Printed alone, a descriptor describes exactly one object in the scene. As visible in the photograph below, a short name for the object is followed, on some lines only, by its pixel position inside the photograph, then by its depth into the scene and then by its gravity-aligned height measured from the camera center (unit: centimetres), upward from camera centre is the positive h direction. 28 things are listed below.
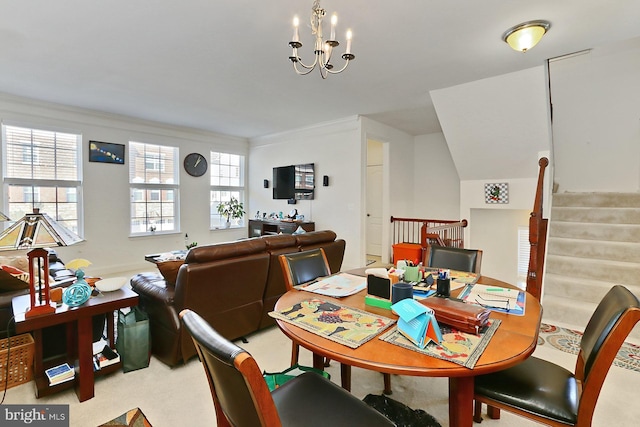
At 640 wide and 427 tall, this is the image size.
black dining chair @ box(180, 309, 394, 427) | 80 -62
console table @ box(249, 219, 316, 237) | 591 -30
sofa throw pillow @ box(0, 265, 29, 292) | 225 -53
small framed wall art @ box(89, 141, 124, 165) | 512 +103
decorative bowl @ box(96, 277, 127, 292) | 221 -53
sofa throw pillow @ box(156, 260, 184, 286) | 233 -44
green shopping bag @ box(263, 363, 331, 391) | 164 -91
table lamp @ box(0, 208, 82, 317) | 167 -16
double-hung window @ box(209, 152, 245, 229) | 689 +71
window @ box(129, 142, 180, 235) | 571 +47
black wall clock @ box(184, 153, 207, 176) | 632 +100
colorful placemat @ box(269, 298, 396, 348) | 116 -47
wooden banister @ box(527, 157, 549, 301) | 285 -36
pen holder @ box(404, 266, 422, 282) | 180 -37
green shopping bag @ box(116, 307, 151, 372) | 221 -95
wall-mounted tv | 604 +61
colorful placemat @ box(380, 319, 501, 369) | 101 -48
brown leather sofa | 221 -63
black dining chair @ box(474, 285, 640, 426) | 108 -74
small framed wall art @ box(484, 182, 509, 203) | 452 +28
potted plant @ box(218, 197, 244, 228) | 688 +4
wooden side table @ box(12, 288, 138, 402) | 182 -74
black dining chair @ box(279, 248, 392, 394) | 187 -40
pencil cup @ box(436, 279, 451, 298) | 151 -38
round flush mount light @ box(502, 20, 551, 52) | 248 +148
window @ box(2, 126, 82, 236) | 452 +61
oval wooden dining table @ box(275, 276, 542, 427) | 96 -49
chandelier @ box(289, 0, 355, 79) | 183 +111
